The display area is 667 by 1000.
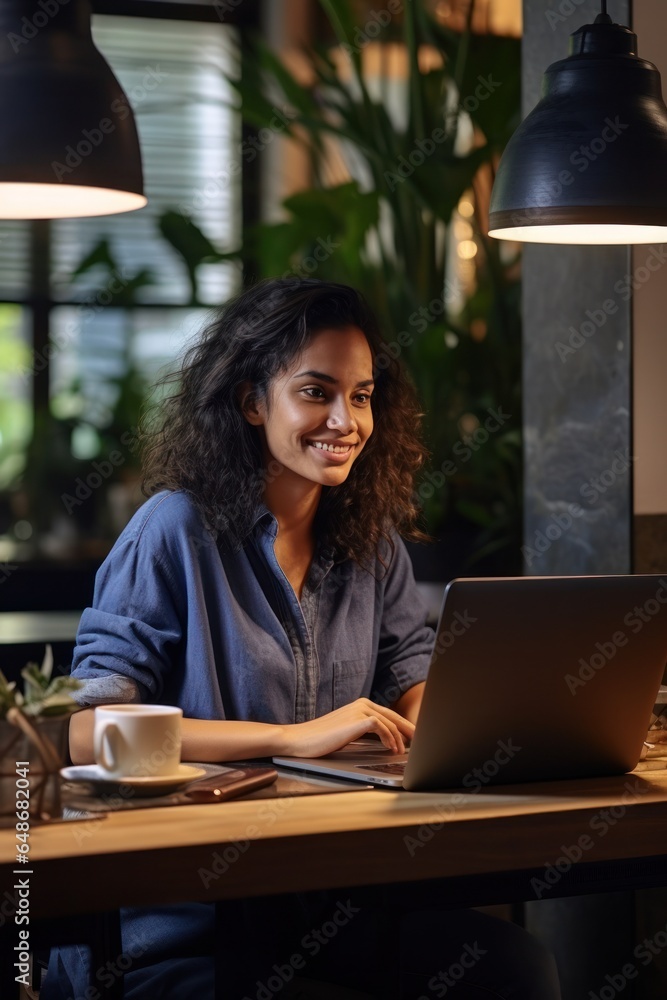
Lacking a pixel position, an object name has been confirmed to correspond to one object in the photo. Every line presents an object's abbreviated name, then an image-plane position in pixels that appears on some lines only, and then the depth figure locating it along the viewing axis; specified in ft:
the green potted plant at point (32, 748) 8.77
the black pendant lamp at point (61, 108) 10.16
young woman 9.83
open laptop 9.05
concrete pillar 12.68
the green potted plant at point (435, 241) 16.66
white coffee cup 9.09
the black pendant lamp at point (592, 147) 10.25
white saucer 9.07
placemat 9.00
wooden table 8.43
